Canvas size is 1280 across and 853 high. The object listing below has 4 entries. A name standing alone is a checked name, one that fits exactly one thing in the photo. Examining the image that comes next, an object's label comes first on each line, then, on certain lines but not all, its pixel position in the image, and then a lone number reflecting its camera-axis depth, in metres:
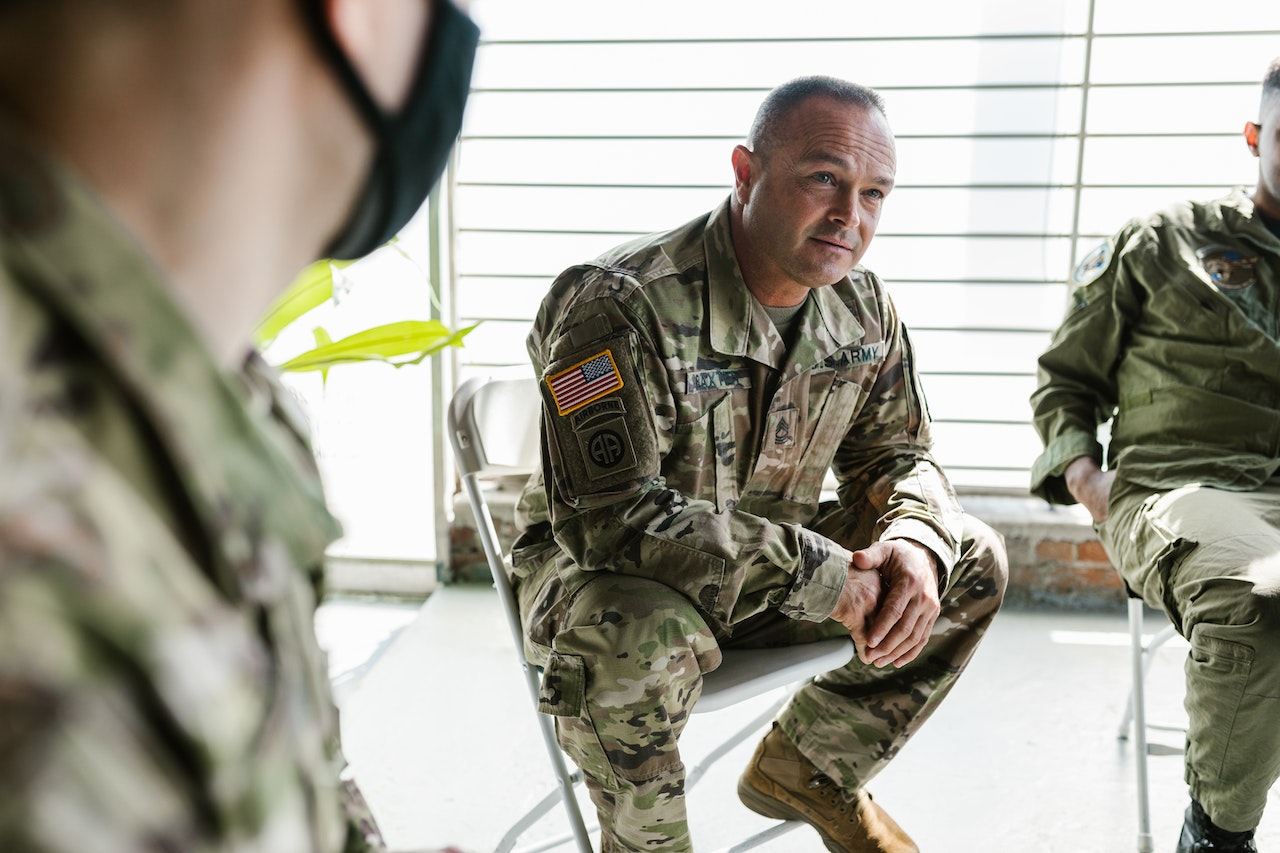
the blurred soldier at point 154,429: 0.37
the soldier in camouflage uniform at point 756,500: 1.79
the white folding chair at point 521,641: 1.87
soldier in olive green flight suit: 1.90
